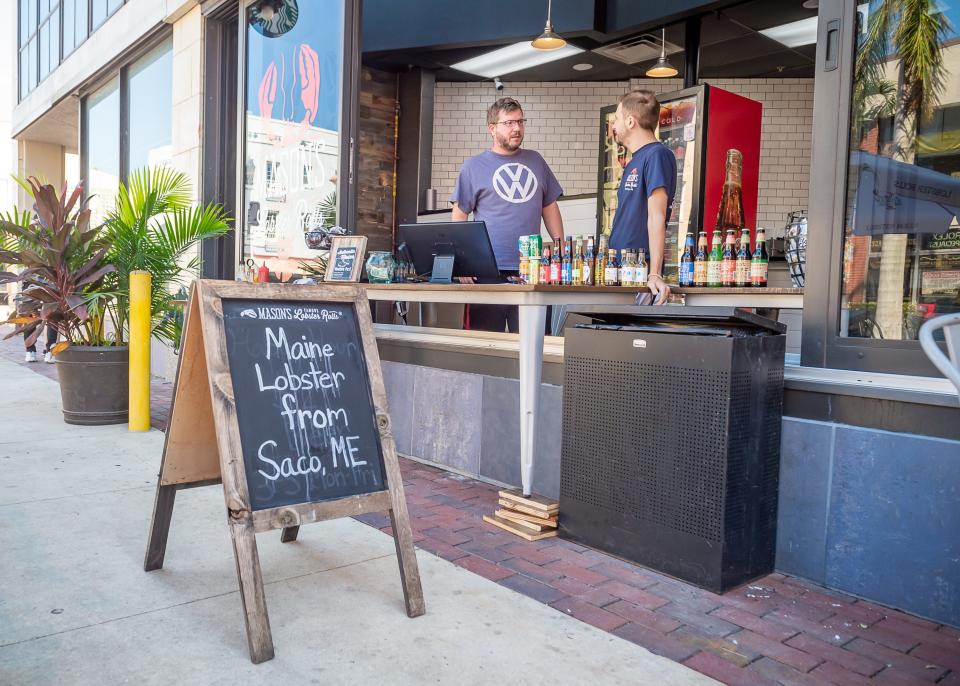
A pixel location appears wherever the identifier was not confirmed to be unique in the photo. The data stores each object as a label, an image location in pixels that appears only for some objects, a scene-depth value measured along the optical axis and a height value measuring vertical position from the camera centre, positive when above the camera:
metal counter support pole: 3.18 -0.36
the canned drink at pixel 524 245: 3.64 +0.21
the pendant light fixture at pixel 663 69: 7.27 +2.14
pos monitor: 3.52 +0.19
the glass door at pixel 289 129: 5.61 +1.20
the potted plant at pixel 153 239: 5.30 +0.27
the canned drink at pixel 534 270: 3.59 +0.09
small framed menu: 4.25 +0.15
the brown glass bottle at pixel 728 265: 3.47 +0.14
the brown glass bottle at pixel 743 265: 3.43 +0.14
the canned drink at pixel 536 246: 3.62 +0.21
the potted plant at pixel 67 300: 5.04 -0.17
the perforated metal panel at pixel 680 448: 2.49 -0.53
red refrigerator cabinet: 6.69 +1.37
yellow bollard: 4.90 -0.49
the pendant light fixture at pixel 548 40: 6.33 +2.06
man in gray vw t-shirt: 4.23 +0.52
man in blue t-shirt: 3.59 +0.53
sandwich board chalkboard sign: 2.11 -0.42
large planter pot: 5.05 -0.72
